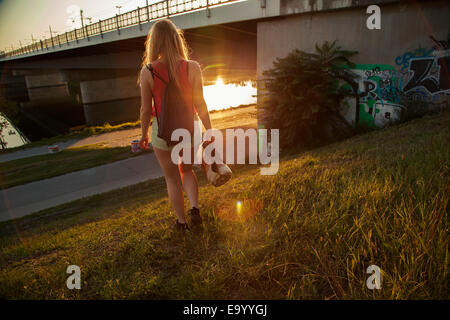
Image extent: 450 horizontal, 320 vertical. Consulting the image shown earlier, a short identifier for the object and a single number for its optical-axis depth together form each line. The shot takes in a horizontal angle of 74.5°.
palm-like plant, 9.95
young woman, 2.85
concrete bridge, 8.40
